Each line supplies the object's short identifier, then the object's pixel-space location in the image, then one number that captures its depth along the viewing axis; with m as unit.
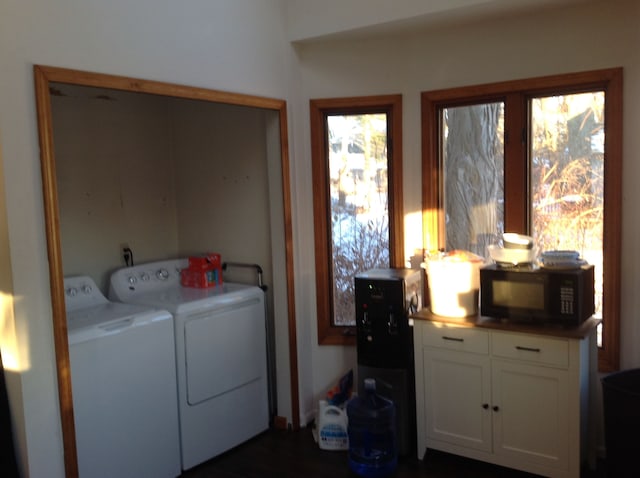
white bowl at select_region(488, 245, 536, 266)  2.98
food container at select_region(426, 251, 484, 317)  3.11
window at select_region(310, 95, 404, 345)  3.68
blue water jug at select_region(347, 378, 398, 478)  3.16
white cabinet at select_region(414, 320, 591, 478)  2.81
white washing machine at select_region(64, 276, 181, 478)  2.71
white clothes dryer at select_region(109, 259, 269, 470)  3.25
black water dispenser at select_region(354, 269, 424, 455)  3.27
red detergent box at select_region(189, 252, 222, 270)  3.80
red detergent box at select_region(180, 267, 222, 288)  3.79
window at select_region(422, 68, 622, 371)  3.05
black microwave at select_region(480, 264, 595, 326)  2.81
